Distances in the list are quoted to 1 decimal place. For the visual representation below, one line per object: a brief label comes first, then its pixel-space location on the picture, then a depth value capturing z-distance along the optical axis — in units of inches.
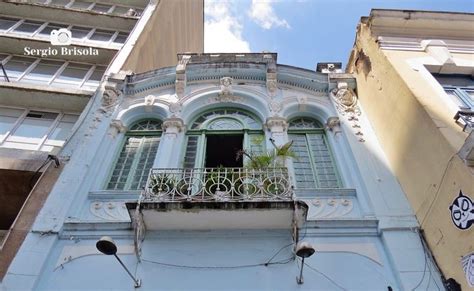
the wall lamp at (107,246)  203.3
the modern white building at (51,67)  319.9
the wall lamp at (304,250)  202.4
